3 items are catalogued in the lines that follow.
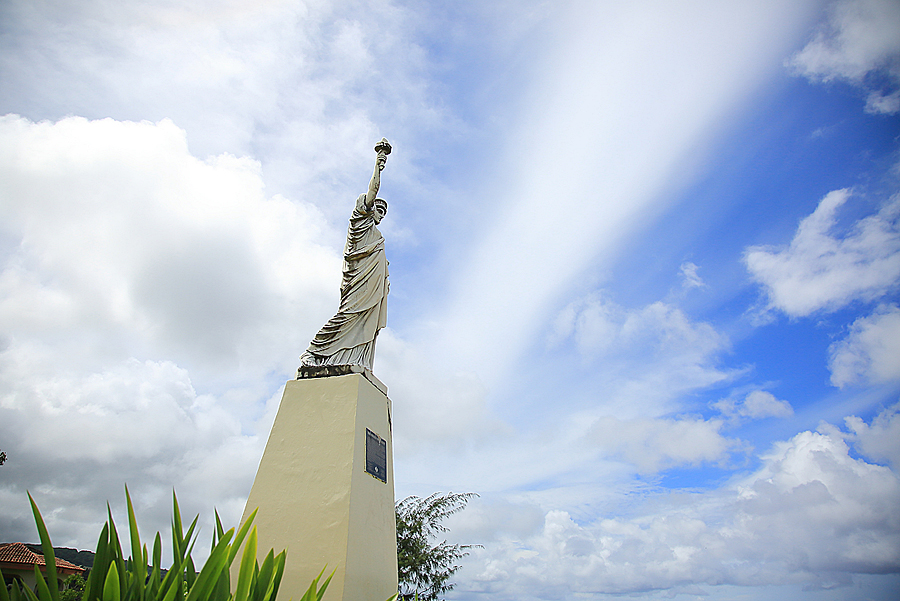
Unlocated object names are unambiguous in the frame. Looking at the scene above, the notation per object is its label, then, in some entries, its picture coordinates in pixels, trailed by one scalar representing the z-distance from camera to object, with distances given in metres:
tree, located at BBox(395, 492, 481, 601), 12.42
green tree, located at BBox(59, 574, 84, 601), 16.31
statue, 6.07
